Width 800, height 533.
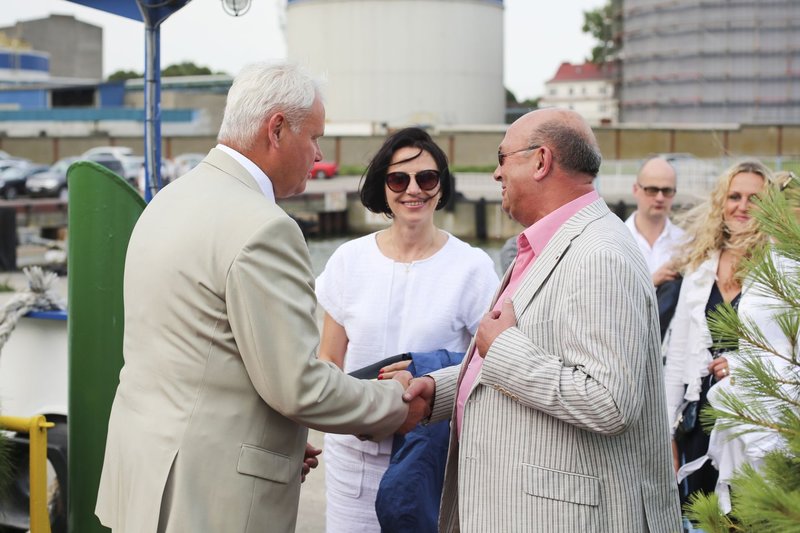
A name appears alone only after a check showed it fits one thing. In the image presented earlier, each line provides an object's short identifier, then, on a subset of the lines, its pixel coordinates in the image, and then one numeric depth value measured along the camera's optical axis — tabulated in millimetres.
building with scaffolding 59469
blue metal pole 4684
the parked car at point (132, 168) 31125
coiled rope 4062
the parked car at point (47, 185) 29391
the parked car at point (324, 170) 40719
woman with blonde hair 4000
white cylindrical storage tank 62781
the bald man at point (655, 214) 5578
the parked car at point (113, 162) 30462
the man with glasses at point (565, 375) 2277
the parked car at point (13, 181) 29844
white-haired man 2379
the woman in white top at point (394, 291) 3404
